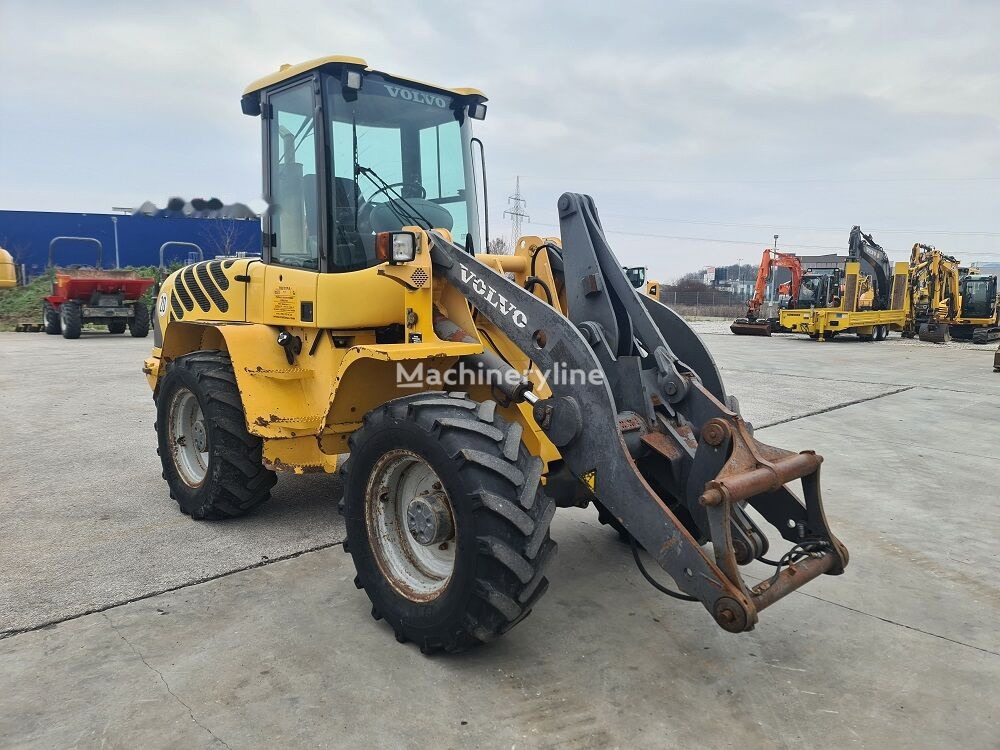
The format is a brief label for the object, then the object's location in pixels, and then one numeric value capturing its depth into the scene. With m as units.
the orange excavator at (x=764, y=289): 26.89
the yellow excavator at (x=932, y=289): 25.33
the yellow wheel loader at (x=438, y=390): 2.92
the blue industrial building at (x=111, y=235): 33.62
